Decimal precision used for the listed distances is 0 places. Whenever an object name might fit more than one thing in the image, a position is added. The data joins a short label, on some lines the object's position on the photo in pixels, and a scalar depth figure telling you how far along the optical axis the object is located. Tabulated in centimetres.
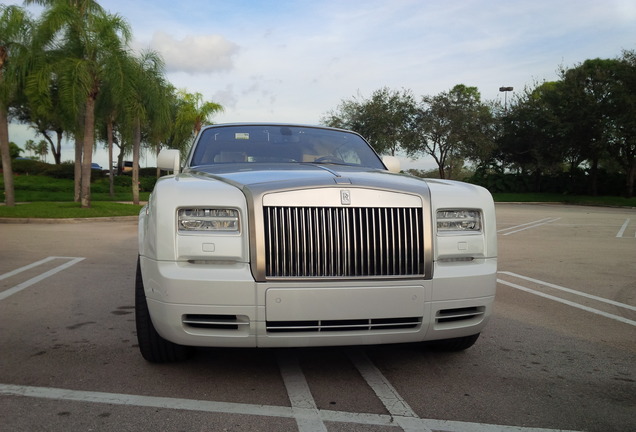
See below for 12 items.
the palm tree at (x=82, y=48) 1859
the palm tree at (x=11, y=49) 1872
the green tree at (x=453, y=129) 4378
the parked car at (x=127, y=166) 5875
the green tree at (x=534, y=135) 4041
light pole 5252
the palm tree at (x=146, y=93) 1973
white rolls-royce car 315
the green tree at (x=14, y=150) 6856
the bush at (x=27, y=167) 4159
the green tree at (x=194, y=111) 4406
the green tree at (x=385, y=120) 4506
